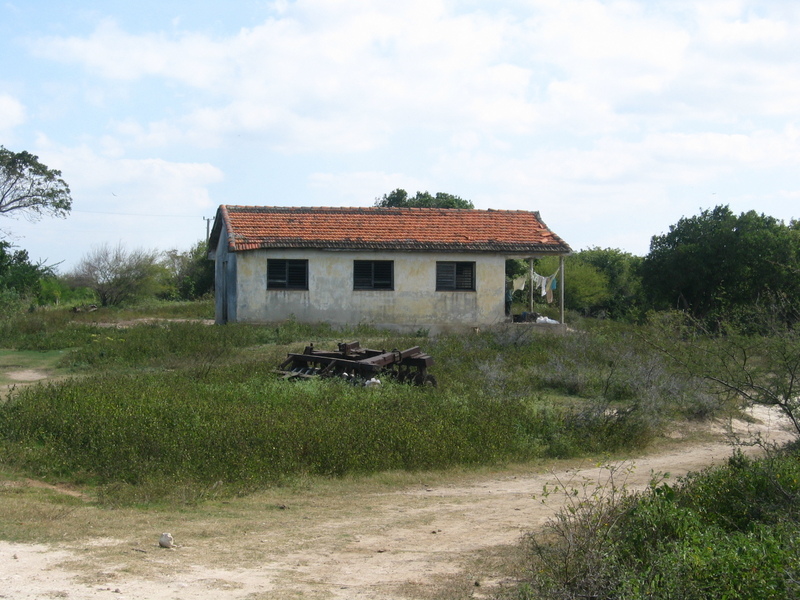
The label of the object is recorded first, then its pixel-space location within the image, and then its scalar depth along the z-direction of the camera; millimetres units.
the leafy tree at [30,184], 39750
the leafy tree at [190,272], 46219
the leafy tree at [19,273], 34656
